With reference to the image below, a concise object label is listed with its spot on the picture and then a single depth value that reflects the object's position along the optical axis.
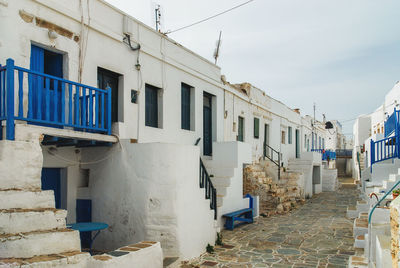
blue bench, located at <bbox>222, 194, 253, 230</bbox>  9.91
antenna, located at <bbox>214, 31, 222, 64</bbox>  13.88
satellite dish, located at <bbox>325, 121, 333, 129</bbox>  32.39
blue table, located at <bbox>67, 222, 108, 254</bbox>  6.14
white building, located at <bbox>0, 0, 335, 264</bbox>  6.22
